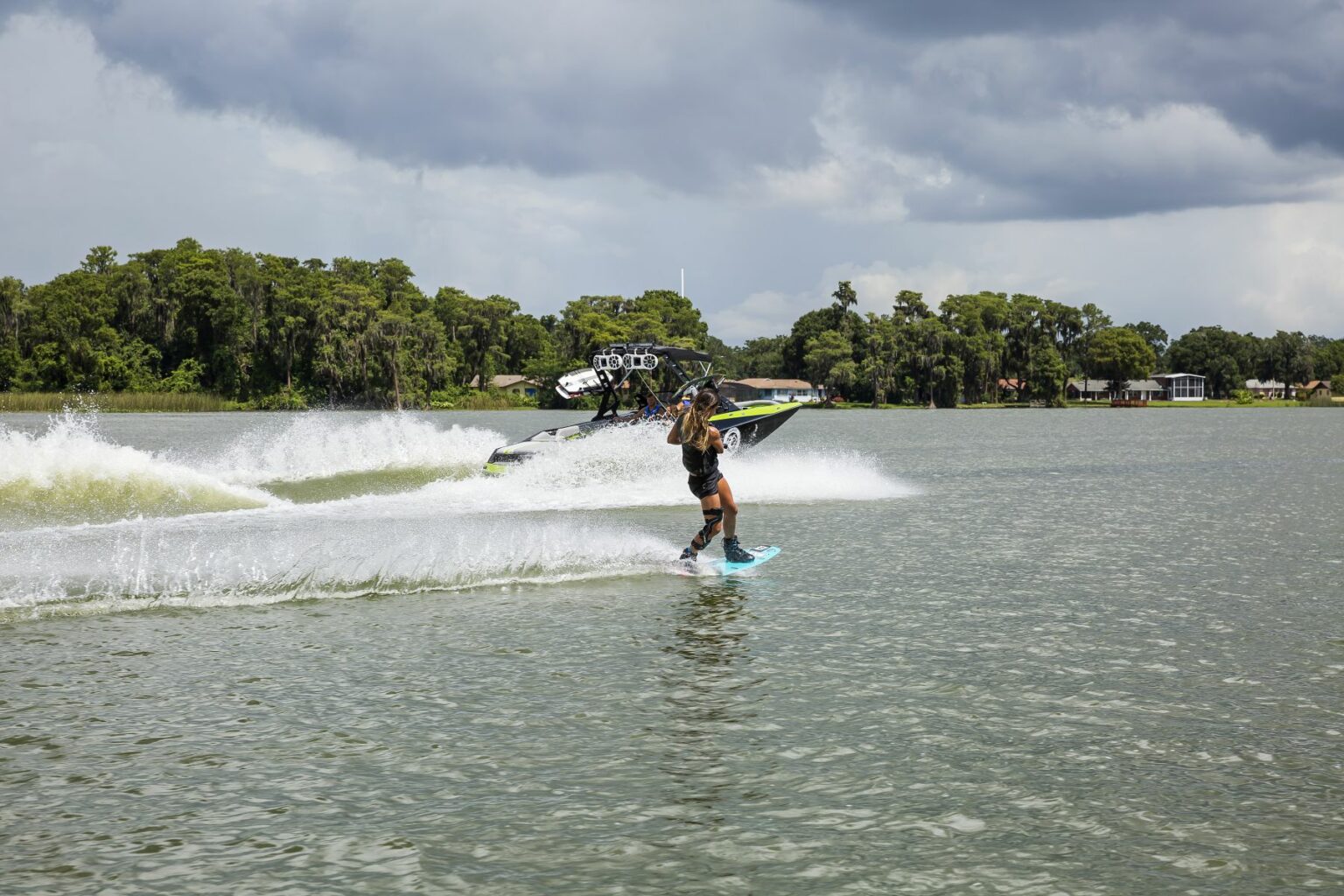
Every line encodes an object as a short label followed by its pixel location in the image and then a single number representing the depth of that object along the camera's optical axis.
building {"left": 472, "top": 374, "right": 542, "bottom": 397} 156.62
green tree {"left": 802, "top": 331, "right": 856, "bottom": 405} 161.62
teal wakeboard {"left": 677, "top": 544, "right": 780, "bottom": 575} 14.55
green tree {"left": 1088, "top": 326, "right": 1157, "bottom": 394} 184.50
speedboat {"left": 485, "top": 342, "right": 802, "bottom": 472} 26.81
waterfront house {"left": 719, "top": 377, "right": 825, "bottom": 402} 180.38
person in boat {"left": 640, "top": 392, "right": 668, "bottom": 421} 27.02
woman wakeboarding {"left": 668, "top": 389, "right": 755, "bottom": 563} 14.10
